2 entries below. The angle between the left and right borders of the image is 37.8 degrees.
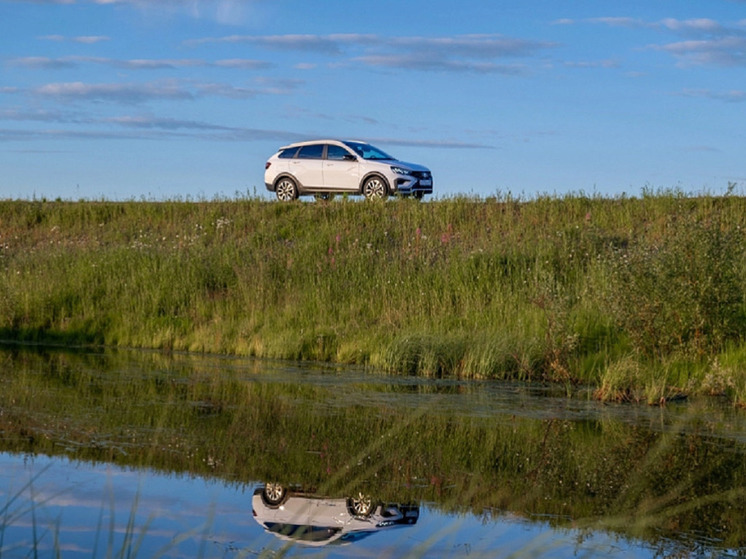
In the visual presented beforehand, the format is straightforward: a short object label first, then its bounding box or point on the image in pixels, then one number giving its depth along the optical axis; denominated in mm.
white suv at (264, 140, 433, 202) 29062
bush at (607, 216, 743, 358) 15617
